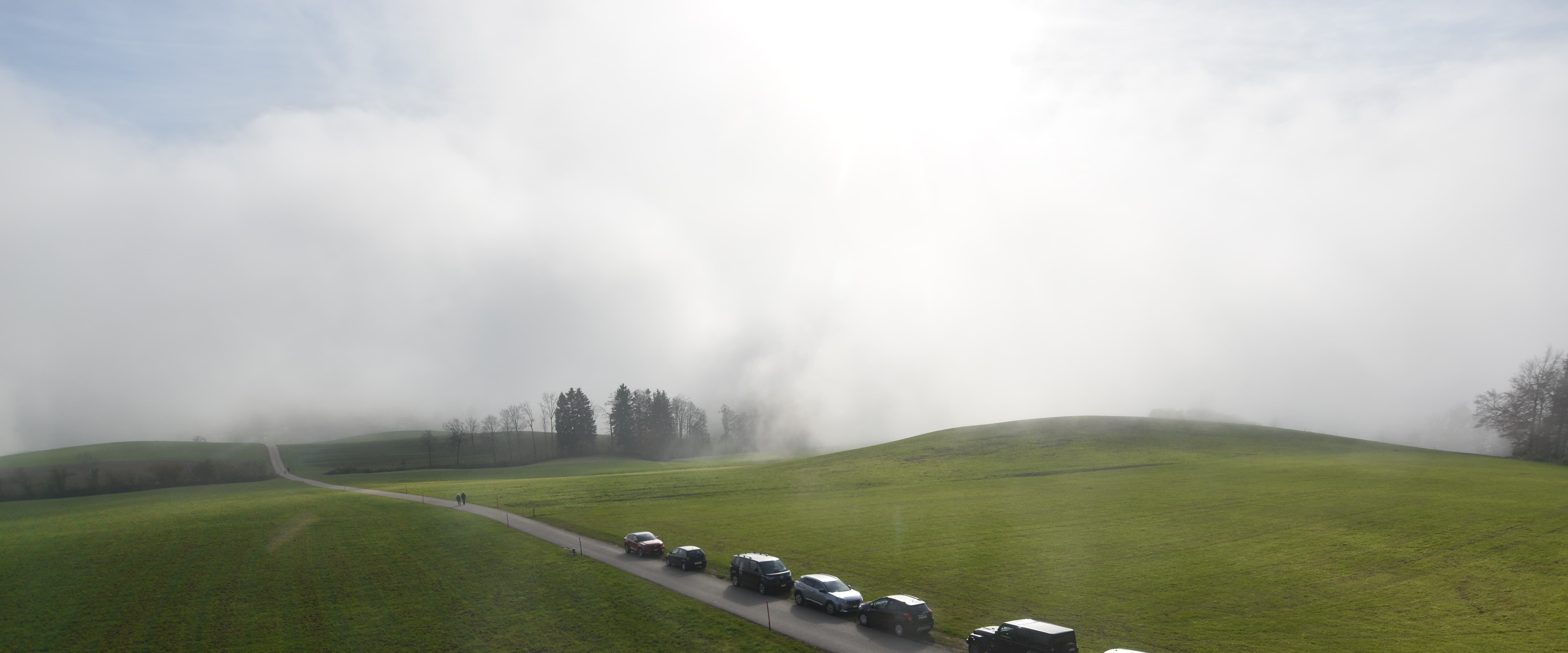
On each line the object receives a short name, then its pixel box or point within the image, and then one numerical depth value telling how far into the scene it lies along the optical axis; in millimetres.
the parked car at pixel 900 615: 27906
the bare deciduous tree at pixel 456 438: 154125
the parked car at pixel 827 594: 31000
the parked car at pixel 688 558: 41031
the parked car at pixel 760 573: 35406
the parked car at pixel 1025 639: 23766
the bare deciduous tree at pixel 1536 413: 98812
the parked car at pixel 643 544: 45188
